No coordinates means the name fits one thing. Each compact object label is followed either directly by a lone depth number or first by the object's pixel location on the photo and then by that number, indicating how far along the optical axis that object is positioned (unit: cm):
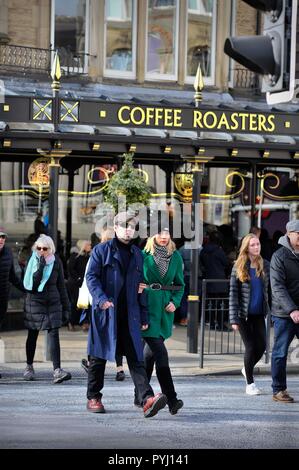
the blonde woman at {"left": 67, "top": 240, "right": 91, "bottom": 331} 1759
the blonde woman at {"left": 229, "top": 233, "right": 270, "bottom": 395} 1180
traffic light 610
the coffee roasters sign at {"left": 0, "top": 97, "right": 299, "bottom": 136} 1504
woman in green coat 1047
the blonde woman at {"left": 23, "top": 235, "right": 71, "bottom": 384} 1273
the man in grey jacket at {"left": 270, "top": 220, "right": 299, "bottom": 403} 1131
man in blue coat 1017
